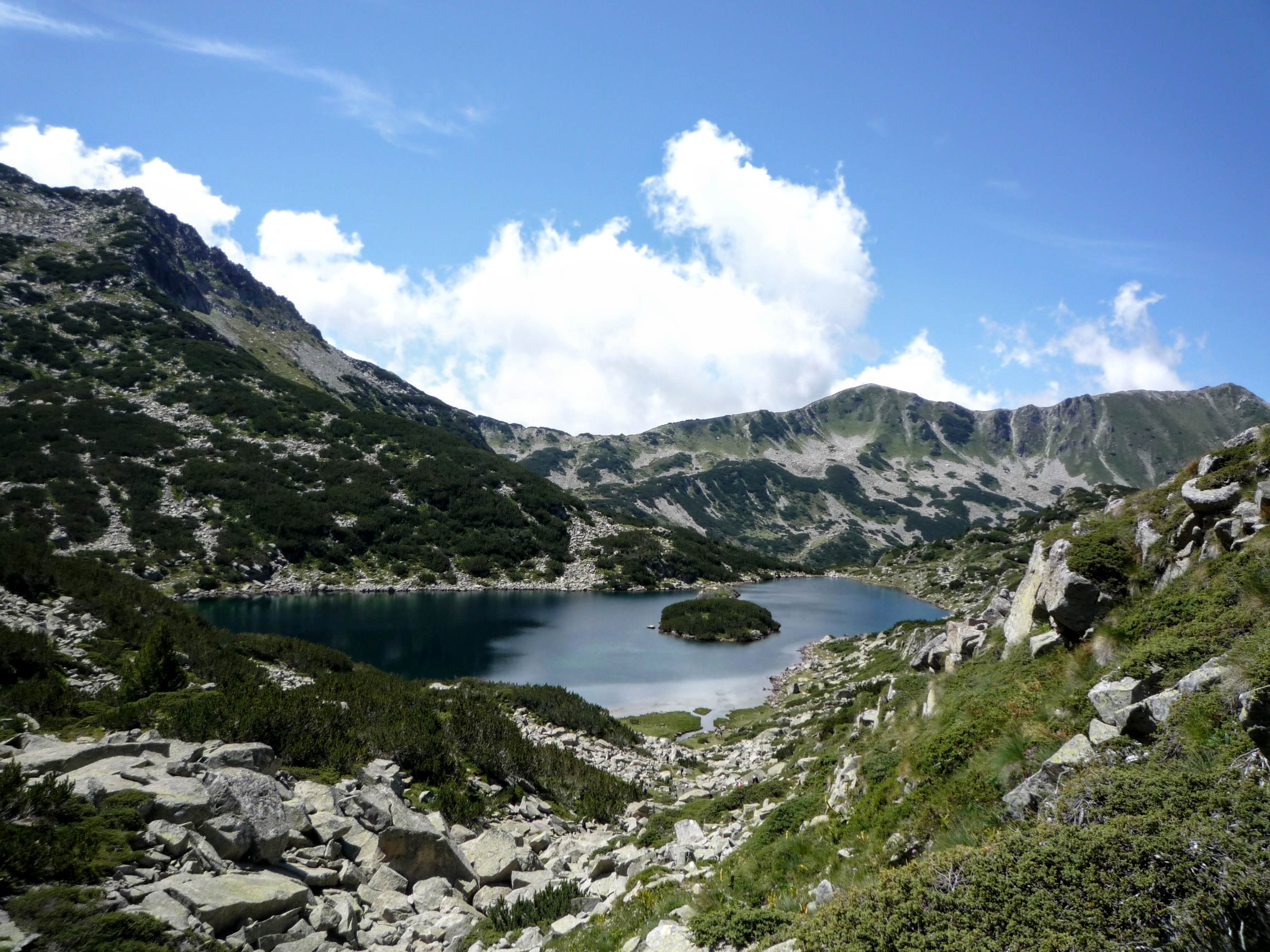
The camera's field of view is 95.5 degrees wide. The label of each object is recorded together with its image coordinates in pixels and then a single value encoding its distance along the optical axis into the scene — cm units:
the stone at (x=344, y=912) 949
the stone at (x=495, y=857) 1268
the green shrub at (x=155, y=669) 1741
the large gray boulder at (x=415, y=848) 1191
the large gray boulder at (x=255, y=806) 1024
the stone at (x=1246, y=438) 1168
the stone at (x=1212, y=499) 988
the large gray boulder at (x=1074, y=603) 1042
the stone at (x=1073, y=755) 696
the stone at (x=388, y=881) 1121
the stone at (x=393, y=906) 1052
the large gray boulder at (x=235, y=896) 820
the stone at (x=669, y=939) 729
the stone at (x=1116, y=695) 741
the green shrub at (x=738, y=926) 696
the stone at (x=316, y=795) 1299
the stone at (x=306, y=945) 856
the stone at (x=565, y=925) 970
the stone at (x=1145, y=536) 1109
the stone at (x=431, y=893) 1116
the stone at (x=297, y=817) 1136
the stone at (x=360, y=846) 1194
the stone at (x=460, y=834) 1421
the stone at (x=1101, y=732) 699
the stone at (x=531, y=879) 1261
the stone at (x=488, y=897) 1163
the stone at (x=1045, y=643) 1081
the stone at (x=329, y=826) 1173
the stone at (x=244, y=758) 1236
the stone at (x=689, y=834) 1327
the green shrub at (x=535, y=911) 1042
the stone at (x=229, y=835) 966
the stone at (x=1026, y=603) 1280
